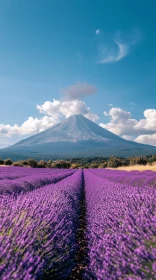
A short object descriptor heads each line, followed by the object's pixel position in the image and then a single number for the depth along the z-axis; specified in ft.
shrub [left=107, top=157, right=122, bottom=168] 176.96
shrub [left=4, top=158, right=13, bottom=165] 163.52
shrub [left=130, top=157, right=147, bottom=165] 155.33
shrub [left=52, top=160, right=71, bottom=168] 196.35
